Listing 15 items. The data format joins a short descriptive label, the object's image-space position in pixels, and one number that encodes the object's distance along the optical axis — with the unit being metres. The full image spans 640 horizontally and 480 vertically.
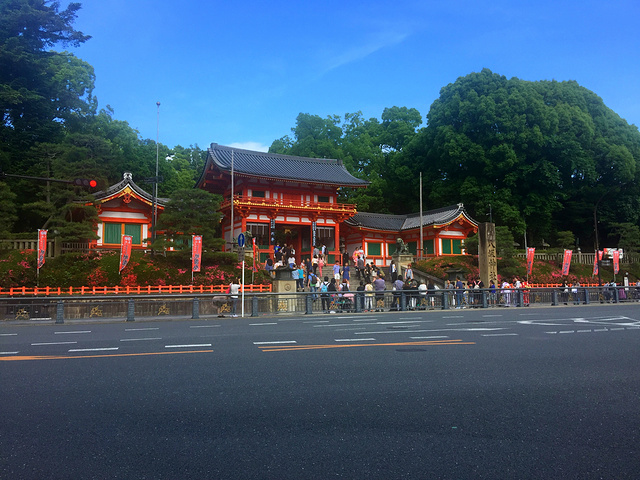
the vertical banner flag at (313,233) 40.08
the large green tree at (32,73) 36.97
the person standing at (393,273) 32.25
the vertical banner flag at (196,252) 26.61
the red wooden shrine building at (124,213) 34.12
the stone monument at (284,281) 25.52
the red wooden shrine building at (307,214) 38.81
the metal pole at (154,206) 33.46
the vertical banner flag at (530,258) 35.94
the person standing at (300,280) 26.44
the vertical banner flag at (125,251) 25.66
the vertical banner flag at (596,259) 37.56
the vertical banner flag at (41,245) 24.27
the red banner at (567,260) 37.62
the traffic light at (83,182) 17.70
